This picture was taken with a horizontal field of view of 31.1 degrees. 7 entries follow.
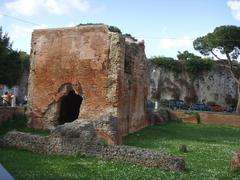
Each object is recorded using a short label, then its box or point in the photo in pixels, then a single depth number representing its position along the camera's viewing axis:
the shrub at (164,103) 39.76
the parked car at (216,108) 40.71
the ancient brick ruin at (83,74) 17.41
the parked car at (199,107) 39.50
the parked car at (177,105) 39.56
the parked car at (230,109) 41.59
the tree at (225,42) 38.38
